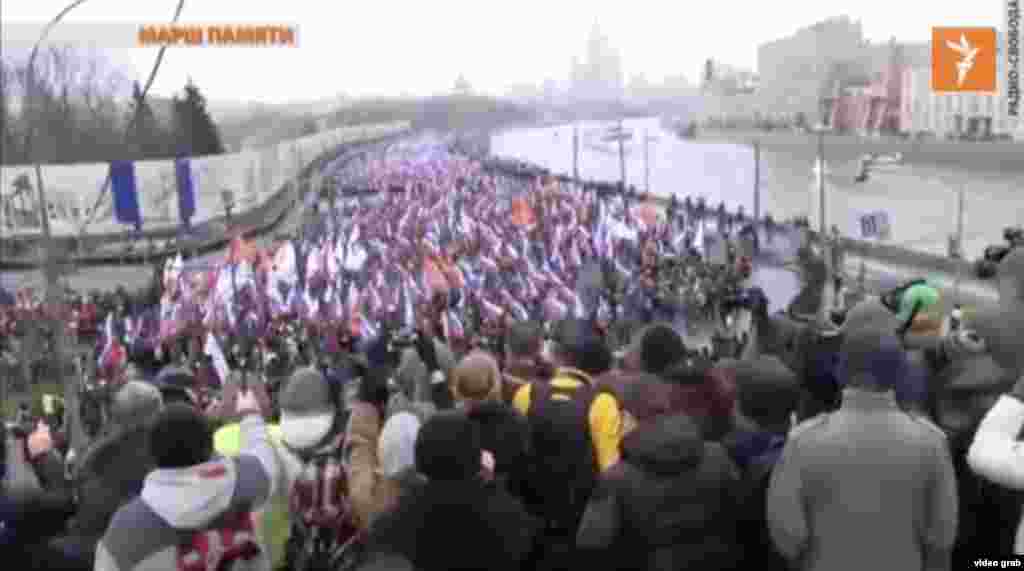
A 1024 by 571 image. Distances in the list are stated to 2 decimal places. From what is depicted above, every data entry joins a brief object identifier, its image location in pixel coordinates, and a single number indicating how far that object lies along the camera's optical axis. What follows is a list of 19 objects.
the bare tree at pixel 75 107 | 41.34
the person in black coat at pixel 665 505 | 2.23
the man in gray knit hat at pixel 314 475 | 2.70
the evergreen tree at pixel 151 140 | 39.66
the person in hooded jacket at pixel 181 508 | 2.19
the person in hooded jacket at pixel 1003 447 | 2.04
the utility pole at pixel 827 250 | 17.32
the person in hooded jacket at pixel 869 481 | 2.13
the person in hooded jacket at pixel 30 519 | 2.31
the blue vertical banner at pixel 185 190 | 29.88
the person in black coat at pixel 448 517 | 2.23
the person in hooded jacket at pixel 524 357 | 3.43
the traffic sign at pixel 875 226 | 22.36
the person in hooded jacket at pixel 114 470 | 2.46
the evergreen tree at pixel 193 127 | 40.00
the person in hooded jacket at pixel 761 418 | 2.44
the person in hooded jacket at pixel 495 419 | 2.78
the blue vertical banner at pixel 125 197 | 28.47
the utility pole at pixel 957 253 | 18.23
